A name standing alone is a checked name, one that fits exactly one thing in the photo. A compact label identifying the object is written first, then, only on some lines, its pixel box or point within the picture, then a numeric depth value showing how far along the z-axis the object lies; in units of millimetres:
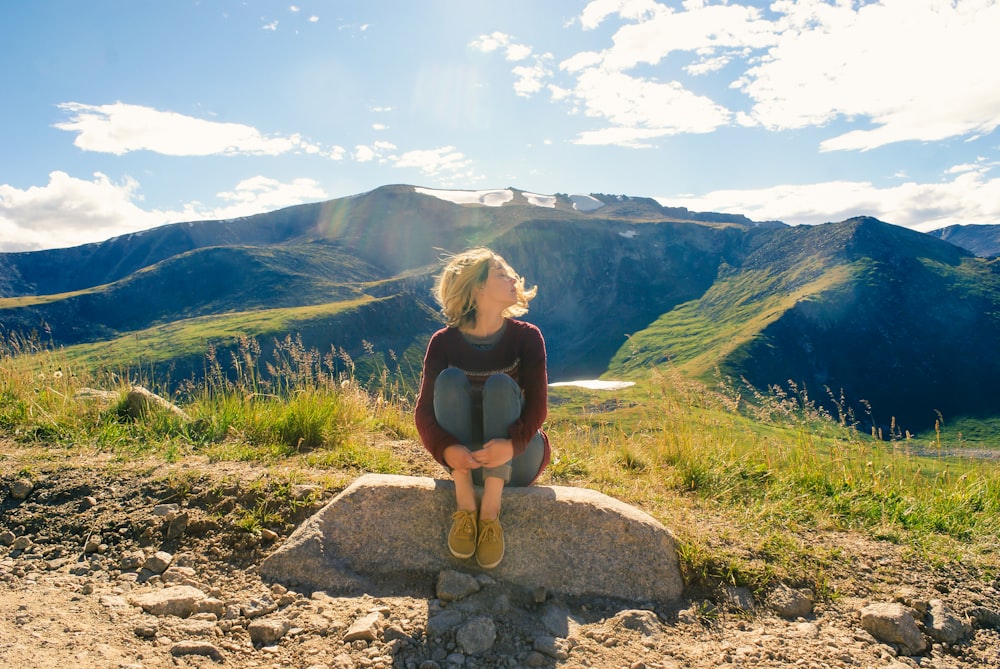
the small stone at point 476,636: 2998
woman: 3643
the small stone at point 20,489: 4203
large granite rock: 3617
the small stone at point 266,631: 3010
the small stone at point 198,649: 2791
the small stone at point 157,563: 3575
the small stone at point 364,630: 2971
